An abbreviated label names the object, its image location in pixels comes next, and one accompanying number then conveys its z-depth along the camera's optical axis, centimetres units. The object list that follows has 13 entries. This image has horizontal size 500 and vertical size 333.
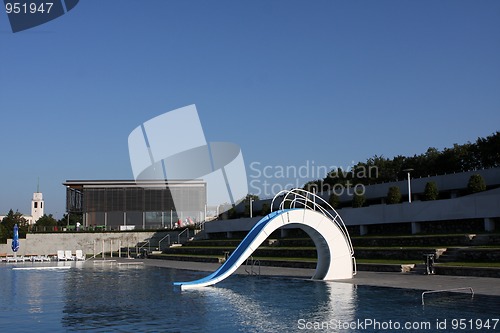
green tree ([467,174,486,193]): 3425
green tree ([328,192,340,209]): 4428
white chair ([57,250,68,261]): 4840
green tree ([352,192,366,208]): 4100
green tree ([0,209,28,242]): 11322
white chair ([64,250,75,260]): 4887
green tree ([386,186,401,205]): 3778
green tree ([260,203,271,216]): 5106
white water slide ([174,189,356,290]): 2041
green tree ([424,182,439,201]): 3641
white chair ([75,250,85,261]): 4850
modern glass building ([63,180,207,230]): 7462
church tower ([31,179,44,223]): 18286
